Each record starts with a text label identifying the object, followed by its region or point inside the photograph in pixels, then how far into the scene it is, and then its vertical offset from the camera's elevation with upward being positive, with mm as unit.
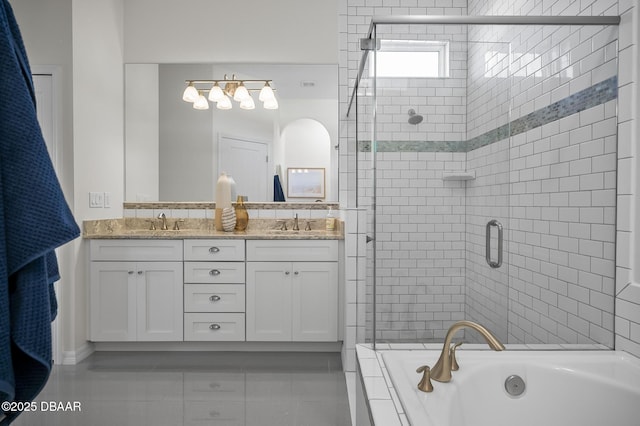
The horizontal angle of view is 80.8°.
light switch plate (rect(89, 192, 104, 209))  2682 +42
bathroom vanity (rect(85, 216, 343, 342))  2627 -573
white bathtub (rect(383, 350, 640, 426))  1230 -614
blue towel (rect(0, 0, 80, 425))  789 -48
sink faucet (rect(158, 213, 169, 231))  3090 -115
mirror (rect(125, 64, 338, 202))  3115 +565
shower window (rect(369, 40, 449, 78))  1693 +687
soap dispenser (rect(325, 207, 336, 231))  3096 -124
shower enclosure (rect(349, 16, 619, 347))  1655 +141
